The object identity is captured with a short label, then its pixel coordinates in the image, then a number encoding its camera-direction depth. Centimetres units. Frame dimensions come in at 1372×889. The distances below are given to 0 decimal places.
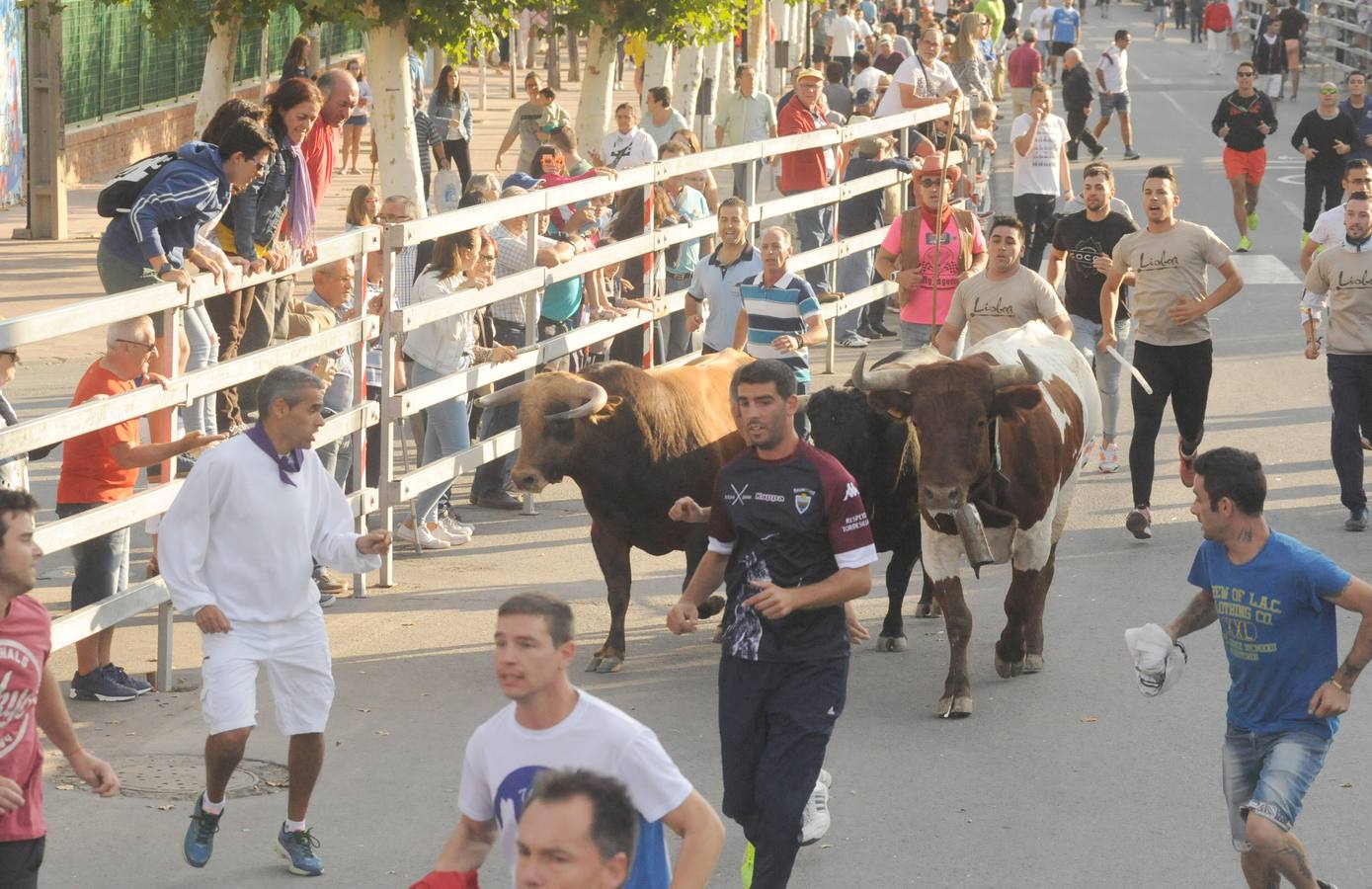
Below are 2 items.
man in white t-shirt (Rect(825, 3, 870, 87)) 3909
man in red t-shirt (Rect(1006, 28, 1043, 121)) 3312
